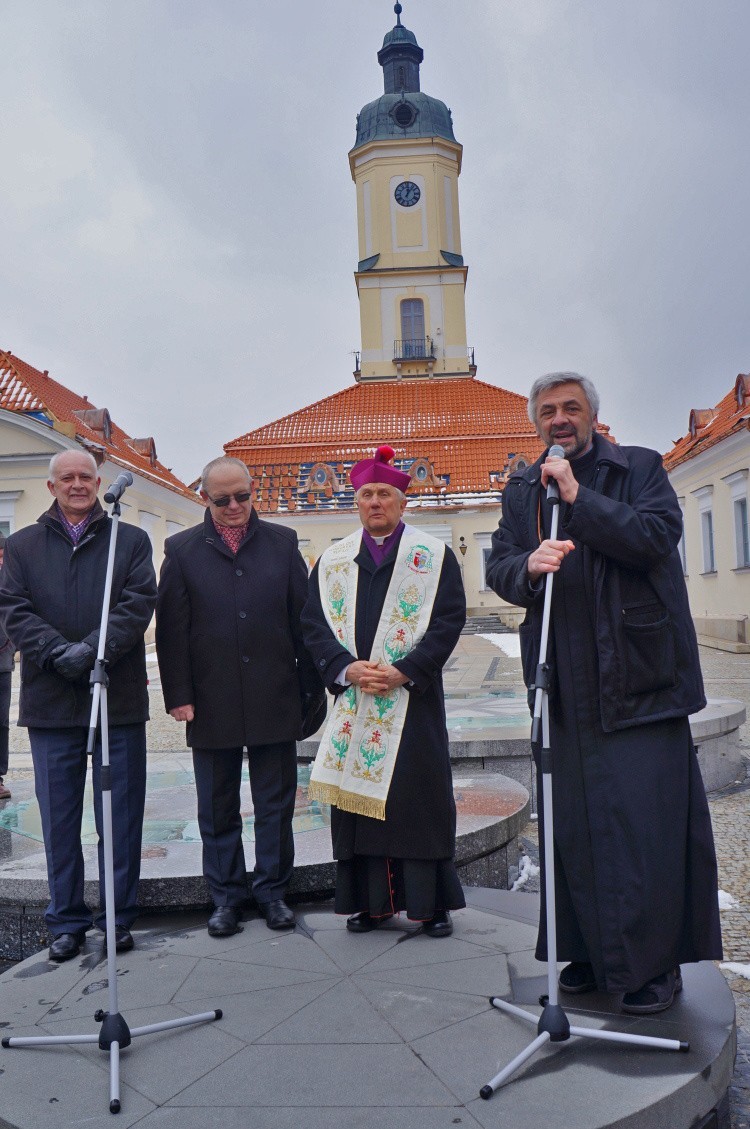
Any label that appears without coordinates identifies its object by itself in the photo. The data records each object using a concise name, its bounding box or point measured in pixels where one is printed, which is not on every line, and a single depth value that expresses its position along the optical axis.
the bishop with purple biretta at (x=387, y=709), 3.89
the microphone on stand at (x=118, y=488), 3.34
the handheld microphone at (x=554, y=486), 3.05
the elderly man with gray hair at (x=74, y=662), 3.87
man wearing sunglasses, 4.13
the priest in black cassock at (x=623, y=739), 3.05
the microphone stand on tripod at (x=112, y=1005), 2.87
